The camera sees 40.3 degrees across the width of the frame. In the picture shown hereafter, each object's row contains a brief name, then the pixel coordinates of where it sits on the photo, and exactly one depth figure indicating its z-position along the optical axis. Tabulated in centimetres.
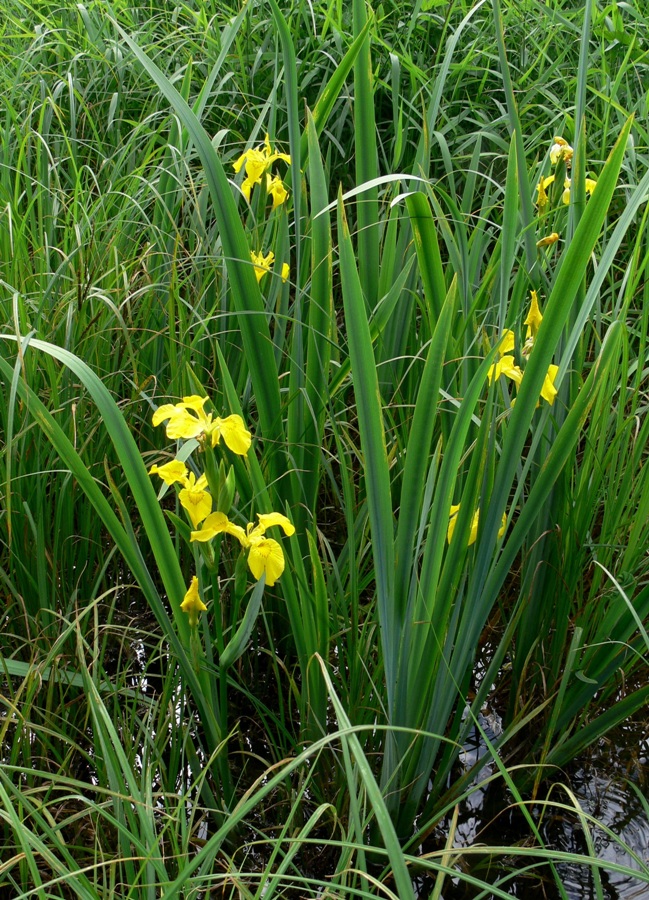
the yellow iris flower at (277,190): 141
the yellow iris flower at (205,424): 92
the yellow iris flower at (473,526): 109
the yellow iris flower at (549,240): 124
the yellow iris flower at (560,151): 130
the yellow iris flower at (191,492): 93
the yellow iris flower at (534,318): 117
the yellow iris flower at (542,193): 137
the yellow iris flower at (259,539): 94
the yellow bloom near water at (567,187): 133
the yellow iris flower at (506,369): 107
